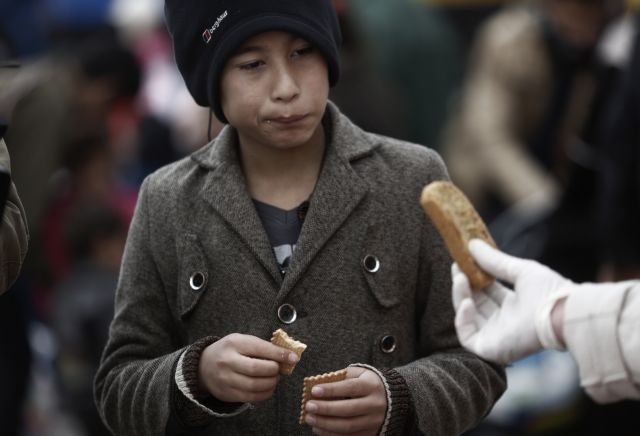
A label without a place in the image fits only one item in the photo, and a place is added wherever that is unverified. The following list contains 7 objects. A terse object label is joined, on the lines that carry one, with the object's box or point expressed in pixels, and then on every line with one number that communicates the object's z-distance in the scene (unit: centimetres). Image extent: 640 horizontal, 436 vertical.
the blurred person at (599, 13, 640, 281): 896
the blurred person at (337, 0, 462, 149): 1182
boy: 513
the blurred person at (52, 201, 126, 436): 955
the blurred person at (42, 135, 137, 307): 1018
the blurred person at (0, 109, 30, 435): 863
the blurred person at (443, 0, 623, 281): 974
